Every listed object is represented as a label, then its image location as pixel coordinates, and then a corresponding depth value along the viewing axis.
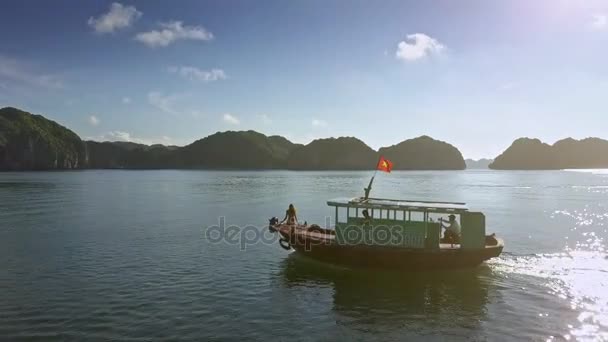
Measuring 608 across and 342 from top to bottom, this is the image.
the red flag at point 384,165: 25.89
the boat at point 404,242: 25.08
